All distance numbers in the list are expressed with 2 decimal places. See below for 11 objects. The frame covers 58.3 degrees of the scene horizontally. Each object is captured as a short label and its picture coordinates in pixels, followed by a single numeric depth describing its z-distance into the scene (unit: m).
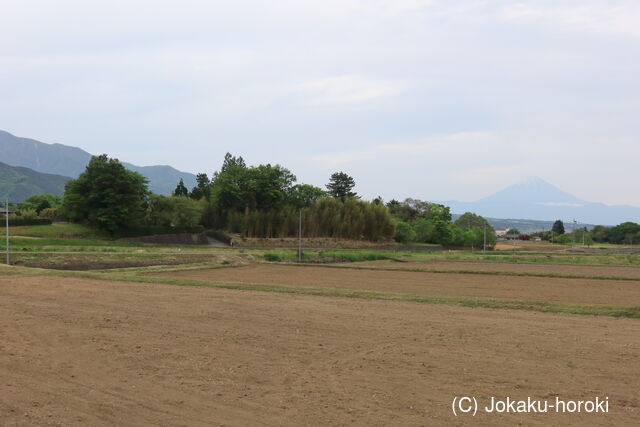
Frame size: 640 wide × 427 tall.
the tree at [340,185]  117.88
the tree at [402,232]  94.56
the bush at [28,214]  65.89
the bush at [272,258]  45.19
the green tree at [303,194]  98.31
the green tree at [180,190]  97.22
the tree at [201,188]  101.06
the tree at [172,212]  73.44
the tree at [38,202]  90.06
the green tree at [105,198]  63.66
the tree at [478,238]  114.00
